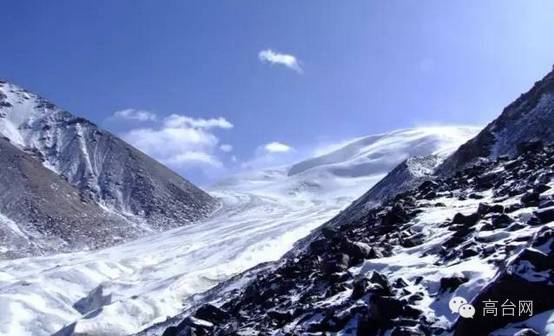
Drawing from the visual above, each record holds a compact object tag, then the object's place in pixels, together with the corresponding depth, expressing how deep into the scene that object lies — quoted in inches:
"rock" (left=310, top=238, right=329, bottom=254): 1076.5
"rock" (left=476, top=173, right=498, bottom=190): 1104.3
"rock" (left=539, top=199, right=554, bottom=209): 712.4
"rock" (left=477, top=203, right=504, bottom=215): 794.2
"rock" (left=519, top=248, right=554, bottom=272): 514.0
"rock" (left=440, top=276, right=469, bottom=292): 578.6
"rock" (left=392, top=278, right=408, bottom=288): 632.4
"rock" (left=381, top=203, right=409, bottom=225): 1008.2
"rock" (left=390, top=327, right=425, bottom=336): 527.5
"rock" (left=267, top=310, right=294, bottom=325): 720.3
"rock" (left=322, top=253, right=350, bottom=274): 816.9
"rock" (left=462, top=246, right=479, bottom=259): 660.7
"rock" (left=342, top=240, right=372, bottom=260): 828.0
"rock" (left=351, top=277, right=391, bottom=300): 626.8
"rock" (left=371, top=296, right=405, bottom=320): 578.9
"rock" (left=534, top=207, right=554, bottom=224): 670.5
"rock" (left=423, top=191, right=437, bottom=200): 1161.2
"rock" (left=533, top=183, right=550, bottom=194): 812.4
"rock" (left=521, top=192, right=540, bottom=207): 782.6
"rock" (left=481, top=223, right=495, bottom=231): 730.5
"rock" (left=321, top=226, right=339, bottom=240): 1207.2
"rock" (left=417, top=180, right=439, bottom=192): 1294.3
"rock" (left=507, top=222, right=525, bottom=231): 691.4
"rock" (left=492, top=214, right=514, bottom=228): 730.8
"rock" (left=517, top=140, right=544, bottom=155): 1271.4
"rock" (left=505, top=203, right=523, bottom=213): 789.2
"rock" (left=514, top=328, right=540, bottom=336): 454.8
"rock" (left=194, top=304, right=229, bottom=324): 905.5
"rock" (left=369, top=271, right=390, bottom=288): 633.6
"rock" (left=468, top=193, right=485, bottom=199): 1023.0
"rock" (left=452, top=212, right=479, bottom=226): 796.0
